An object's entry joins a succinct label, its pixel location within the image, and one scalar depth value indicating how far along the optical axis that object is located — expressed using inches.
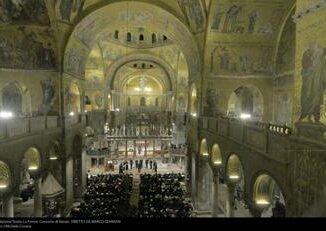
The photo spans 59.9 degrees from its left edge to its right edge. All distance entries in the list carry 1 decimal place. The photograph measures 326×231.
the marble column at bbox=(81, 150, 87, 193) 869.2
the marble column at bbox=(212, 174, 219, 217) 632.4
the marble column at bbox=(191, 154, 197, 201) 800.3
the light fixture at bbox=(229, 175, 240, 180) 529.0
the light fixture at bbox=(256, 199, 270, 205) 418.6
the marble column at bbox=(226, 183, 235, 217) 534.4
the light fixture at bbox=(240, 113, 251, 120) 846.6
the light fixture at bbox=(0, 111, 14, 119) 711.1
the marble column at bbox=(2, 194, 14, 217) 448.5
